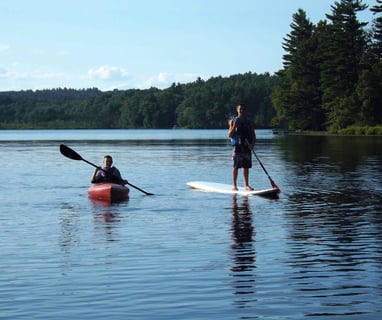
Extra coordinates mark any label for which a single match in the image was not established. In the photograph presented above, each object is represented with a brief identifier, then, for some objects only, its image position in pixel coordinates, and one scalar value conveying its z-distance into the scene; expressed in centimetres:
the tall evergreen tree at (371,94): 8806
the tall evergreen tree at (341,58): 9606
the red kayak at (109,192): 2100
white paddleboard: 2117
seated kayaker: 2189
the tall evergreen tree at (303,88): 10688
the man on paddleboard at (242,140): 2150
